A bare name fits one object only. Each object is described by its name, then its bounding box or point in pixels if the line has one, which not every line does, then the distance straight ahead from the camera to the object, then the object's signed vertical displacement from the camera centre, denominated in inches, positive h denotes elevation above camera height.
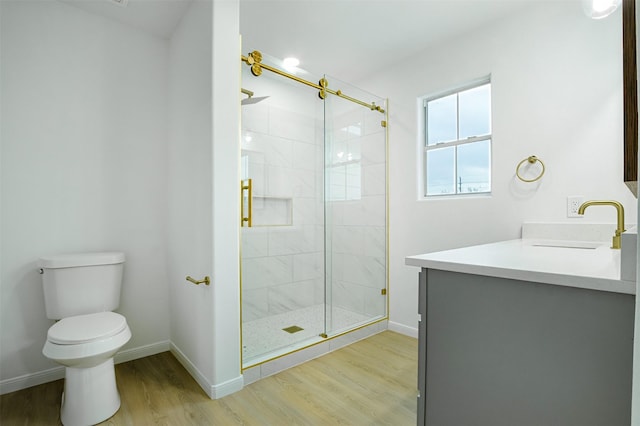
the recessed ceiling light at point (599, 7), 54.7 +35.7
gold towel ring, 83.8 +12.7
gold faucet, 54.6 -1.6
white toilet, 63.2 -24.8
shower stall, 87.5 +0.8
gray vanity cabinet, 32.6 -17.0
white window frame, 98.3 +22.6
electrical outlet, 77.3 +1.7
